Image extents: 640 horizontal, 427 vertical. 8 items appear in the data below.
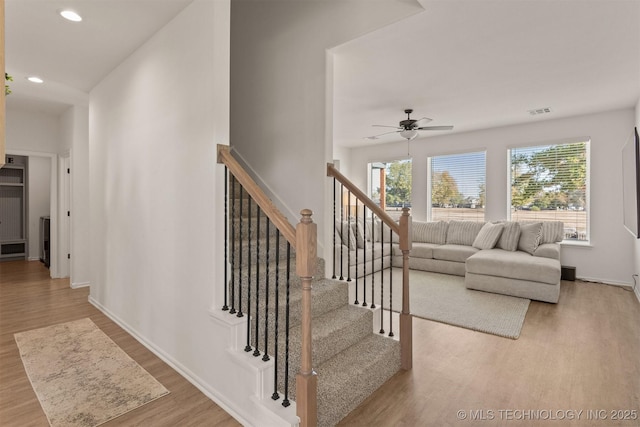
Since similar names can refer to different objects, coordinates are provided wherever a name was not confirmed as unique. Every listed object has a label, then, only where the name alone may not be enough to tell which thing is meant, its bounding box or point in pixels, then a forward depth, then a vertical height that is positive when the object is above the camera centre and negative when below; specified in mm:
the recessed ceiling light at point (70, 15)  2445 +1449
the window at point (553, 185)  5340 +444
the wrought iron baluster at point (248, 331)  1958 -734
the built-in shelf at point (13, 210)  6922 -42
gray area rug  3379 -1134
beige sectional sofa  4230 -657
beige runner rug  1990 -1194
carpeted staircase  1941 -870
